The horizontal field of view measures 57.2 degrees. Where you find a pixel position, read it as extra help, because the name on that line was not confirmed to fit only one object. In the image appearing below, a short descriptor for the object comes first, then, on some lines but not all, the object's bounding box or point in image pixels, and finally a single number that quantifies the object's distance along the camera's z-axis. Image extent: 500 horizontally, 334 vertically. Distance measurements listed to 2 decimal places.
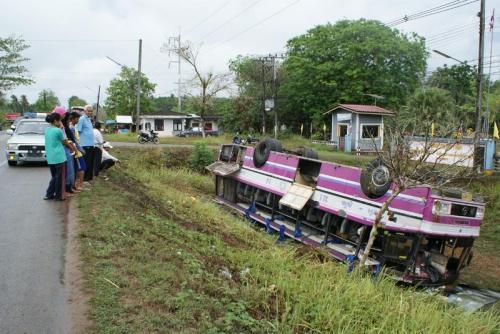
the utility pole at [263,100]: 42.19
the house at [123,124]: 59.82
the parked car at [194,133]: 52.74
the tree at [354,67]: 39.97
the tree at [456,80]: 61.66
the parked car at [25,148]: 14.43
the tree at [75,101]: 107.47
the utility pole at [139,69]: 36.22
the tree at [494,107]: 51.86
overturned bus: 8.08
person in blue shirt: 10.25
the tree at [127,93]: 66.62
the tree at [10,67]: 43.50
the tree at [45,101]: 100.11
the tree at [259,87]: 43.28
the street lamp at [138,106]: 36.23
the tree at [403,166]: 6.89
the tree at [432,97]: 36.97
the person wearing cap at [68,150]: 8.97
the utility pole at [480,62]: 19.36
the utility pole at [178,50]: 42.17
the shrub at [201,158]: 21.36
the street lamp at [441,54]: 19.35
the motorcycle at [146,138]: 29.46
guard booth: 31.19
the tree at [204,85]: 41.97
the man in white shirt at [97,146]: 11.08
